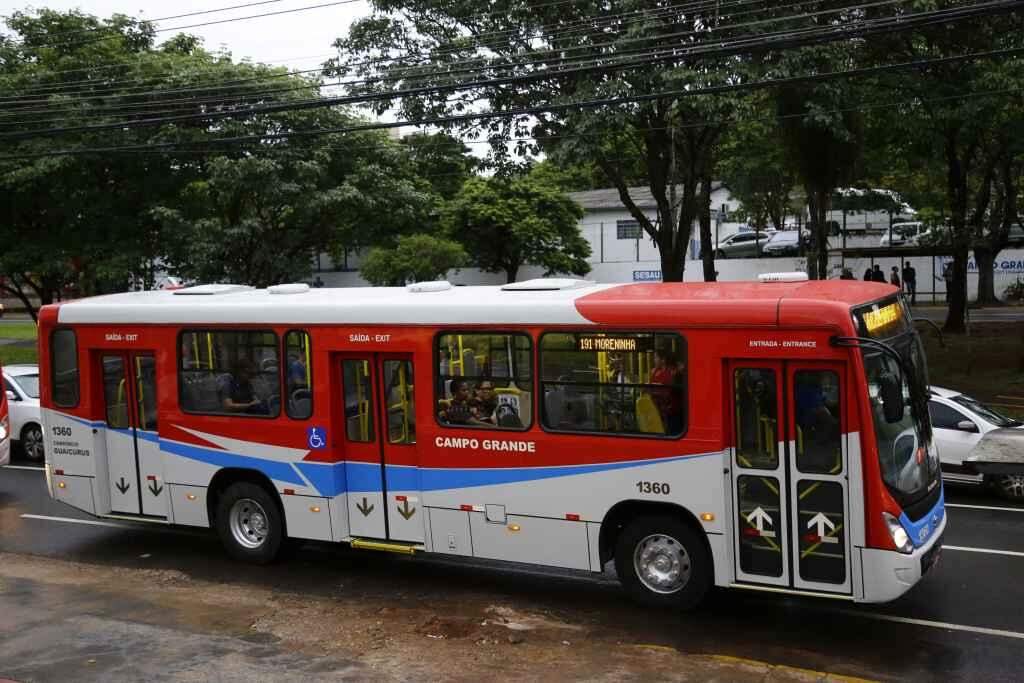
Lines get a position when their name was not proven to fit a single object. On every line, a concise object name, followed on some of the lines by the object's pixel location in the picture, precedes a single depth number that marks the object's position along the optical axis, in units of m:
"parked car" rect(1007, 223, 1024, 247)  39.54
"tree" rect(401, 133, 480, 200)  23.27
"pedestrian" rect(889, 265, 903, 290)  36.56
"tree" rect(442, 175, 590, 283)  36.47
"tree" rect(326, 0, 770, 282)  17.77
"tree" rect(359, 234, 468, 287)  29.27
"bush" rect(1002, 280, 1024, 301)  37.69
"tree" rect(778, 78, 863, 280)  17.44
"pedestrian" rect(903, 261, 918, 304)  37.50
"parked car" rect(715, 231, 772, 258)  41.66
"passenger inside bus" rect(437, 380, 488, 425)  9.80
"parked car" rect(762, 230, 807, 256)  40.16
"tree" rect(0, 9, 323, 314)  23.73
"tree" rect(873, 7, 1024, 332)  17.61
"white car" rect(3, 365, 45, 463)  17.62
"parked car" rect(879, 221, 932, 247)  41.72
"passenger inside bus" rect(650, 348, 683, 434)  8.77
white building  39.00
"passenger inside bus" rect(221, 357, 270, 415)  10.97
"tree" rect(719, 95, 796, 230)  20.88
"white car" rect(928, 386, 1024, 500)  13.09
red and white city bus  8.24
